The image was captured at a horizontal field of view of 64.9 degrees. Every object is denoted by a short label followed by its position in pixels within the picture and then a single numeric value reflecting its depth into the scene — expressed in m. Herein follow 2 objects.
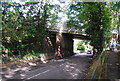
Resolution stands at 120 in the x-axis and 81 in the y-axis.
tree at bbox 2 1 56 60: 10.83
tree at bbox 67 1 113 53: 12.09
